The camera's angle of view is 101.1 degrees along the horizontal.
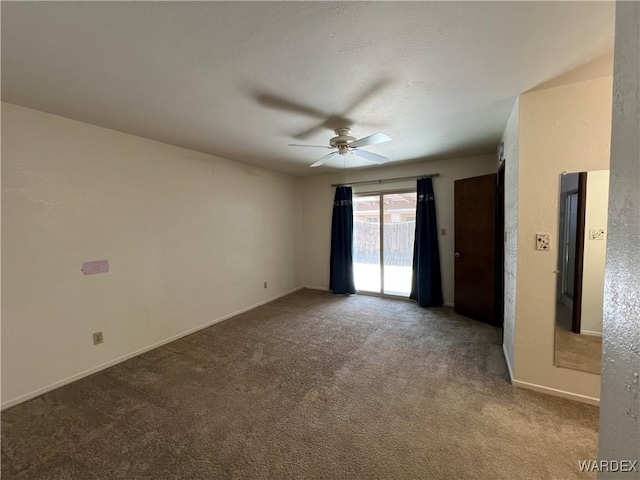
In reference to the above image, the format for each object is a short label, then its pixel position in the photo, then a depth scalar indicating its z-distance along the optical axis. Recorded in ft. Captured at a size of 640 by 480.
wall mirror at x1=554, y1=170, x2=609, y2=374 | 6.01
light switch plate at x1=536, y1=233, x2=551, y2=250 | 6.60
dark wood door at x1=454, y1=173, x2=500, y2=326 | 11.21
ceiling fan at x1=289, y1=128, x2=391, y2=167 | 7.18
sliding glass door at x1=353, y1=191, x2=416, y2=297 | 15.12
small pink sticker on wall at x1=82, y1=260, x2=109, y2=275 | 8.02
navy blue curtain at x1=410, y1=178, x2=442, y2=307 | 13.74
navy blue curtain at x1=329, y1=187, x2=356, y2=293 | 16.20
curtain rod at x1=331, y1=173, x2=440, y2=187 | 13.81
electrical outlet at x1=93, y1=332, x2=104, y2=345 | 8.19
